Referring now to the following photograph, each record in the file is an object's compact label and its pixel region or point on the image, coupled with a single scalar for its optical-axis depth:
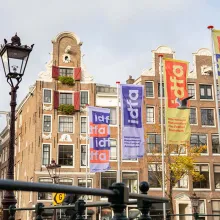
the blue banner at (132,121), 23.33
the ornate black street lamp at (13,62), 8.38
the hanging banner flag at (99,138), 28.36
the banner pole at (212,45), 19.33
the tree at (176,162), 36.38
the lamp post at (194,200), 36.67
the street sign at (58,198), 16.65
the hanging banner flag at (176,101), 20.91
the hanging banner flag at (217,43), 18.42
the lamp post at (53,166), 24.79
